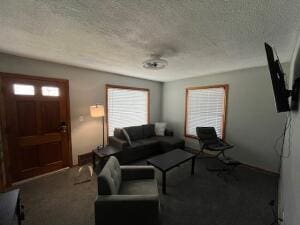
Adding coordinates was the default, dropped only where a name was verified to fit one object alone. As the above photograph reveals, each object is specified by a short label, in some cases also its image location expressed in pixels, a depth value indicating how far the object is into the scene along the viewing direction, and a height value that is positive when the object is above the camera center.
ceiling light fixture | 2.31 +0.73
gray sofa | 3.41 -1.08
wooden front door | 2.49 -0.44
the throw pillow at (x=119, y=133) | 3.59 -0.79
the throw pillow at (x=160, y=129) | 4.64 -0.84
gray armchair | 1.41 -1.08
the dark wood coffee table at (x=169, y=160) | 2.37 -1.10
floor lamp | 3.19 -0.17
